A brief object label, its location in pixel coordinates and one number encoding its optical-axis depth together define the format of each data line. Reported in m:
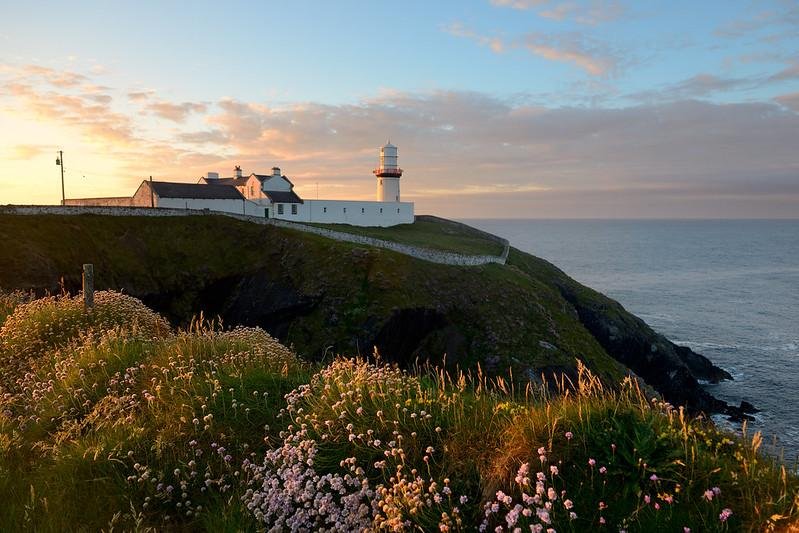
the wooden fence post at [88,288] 13.38
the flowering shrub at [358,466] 5.06
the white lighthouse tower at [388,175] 88.69
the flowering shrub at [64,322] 11.44
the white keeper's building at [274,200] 67.56
